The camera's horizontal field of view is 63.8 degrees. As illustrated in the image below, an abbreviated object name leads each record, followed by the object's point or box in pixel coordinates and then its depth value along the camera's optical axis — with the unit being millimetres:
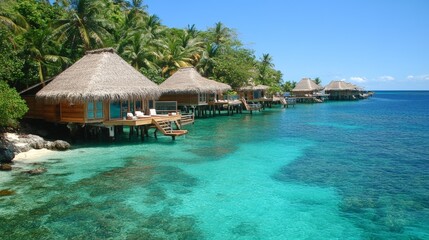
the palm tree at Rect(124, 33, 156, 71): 30062
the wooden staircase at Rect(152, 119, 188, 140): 19188
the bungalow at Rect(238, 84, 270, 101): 45634
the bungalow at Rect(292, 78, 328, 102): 71812
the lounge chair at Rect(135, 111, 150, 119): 18859
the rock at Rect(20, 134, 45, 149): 16359
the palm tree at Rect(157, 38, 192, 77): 36219
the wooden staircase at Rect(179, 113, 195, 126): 24431
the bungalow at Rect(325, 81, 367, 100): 82812
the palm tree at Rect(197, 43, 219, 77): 41125
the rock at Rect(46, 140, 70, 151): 16625
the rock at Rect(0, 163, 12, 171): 12617
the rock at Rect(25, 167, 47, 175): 12164
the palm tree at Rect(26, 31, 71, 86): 20625
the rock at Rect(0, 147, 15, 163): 13577
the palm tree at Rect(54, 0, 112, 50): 22844
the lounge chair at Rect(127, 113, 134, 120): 18219
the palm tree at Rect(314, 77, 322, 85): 91619
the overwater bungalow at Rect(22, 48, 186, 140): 16875
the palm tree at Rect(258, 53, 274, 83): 53750
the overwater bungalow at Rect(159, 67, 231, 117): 30594
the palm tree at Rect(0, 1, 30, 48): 20562
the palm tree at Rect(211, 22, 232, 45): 47250
